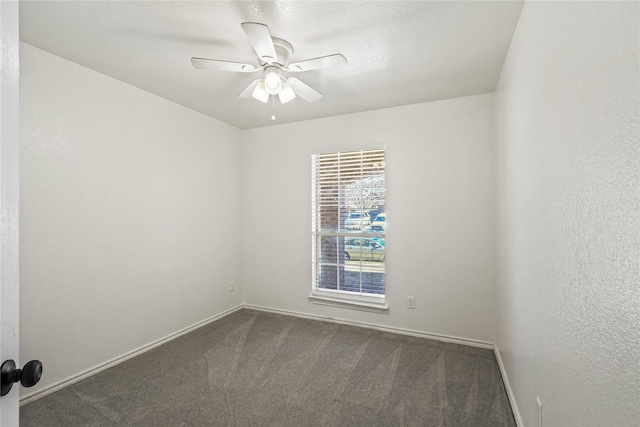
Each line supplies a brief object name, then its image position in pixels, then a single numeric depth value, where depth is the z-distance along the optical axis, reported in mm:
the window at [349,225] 3457
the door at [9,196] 685
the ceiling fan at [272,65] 1693
